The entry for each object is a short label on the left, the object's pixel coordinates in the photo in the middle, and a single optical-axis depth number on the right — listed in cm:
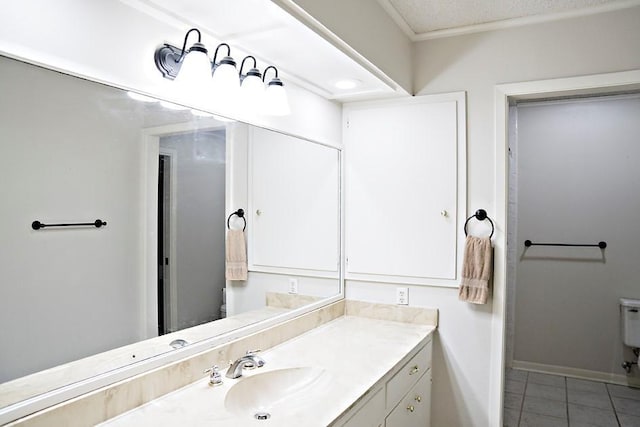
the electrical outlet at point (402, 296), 259
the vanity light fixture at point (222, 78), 150
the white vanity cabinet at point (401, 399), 161
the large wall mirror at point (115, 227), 110
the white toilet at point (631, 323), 352
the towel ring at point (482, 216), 237
